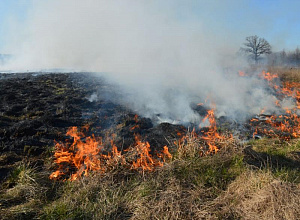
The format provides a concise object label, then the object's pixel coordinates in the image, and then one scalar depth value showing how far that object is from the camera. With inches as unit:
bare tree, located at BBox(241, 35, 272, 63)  1442.3
